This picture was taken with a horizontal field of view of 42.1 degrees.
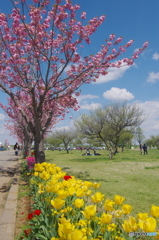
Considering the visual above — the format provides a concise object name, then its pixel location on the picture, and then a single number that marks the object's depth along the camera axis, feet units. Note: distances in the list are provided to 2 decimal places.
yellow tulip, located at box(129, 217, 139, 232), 5.76
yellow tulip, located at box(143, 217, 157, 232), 5.02
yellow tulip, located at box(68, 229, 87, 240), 5.00
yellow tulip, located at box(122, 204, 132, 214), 6.84
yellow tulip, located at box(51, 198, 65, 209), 7.17
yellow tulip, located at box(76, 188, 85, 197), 8.00
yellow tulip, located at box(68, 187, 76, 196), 8.11
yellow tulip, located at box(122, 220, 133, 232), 5.82
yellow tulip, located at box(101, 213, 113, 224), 6.28
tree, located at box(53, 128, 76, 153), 165.97
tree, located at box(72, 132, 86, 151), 205.26
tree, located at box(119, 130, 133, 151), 150.20
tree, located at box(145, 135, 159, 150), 322.79
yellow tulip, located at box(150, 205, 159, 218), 5.70
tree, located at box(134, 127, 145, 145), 250.90
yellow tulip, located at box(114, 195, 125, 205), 7.34
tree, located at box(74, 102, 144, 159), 81.24
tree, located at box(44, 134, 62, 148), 260.95
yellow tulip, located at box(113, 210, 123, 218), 6.93
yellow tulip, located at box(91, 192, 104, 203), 7.46
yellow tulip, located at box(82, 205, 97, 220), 6.21
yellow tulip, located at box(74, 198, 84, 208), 7.23
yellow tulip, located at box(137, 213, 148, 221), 5.79
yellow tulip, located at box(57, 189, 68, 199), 7.66
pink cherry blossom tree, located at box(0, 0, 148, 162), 26.68
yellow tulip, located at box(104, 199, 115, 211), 6.77
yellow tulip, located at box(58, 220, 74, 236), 5.51
